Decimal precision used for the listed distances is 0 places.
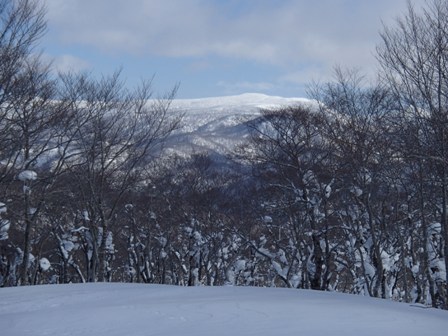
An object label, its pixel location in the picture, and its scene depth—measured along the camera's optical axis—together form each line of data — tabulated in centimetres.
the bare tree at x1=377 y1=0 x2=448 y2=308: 928
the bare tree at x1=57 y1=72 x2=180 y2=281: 1591
